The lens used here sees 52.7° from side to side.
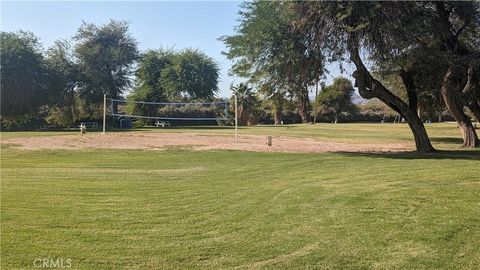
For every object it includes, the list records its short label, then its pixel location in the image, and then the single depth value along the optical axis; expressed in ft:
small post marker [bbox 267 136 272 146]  68.25
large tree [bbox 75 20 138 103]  166.09
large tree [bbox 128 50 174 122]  174.70
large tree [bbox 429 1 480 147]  58.75
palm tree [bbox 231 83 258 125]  201.87
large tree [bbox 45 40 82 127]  155.53
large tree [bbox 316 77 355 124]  220.23
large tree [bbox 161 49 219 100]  175.63
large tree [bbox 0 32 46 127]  132.87
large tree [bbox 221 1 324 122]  55.62
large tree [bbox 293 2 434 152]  48.86
